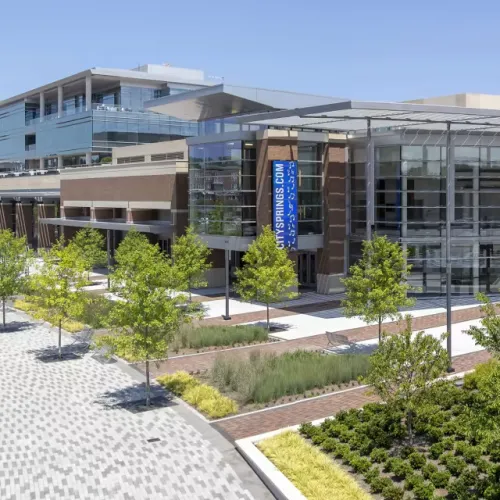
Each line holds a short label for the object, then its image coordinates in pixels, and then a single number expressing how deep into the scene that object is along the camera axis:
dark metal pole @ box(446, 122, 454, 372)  21.31
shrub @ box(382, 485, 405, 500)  12.95
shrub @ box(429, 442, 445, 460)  14.88
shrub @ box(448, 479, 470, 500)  12.77
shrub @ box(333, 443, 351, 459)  15.11
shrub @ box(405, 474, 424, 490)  13.35
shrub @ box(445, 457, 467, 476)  13.94
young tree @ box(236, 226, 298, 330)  28.81
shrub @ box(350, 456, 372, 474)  14.31
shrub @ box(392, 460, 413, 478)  13.98
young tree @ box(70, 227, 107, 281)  43.91
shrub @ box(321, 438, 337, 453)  15.48
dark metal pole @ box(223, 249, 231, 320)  31.32
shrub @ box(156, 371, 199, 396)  20.49
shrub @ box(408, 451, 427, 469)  14.41
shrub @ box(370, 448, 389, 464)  14.82
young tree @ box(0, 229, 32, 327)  30.25
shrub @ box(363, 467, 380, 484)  13.80
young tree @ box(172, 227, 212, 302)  34.34
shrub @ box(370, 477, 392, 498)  13.37
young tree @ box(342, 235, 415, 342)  23.89
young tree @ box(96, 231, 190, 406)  19.48
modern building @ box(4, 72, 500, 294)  35.69
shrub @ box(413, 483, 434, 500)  12.81
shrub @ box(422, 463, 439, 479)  13.90
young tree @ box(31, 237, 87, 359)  25.31
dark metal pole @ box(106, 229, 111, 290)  50.36
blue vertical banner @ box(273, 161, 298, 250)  36.22
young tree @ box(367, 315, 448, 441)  15.56
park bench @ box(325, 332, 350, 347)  24.98
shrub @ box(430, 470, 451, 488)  13.48
